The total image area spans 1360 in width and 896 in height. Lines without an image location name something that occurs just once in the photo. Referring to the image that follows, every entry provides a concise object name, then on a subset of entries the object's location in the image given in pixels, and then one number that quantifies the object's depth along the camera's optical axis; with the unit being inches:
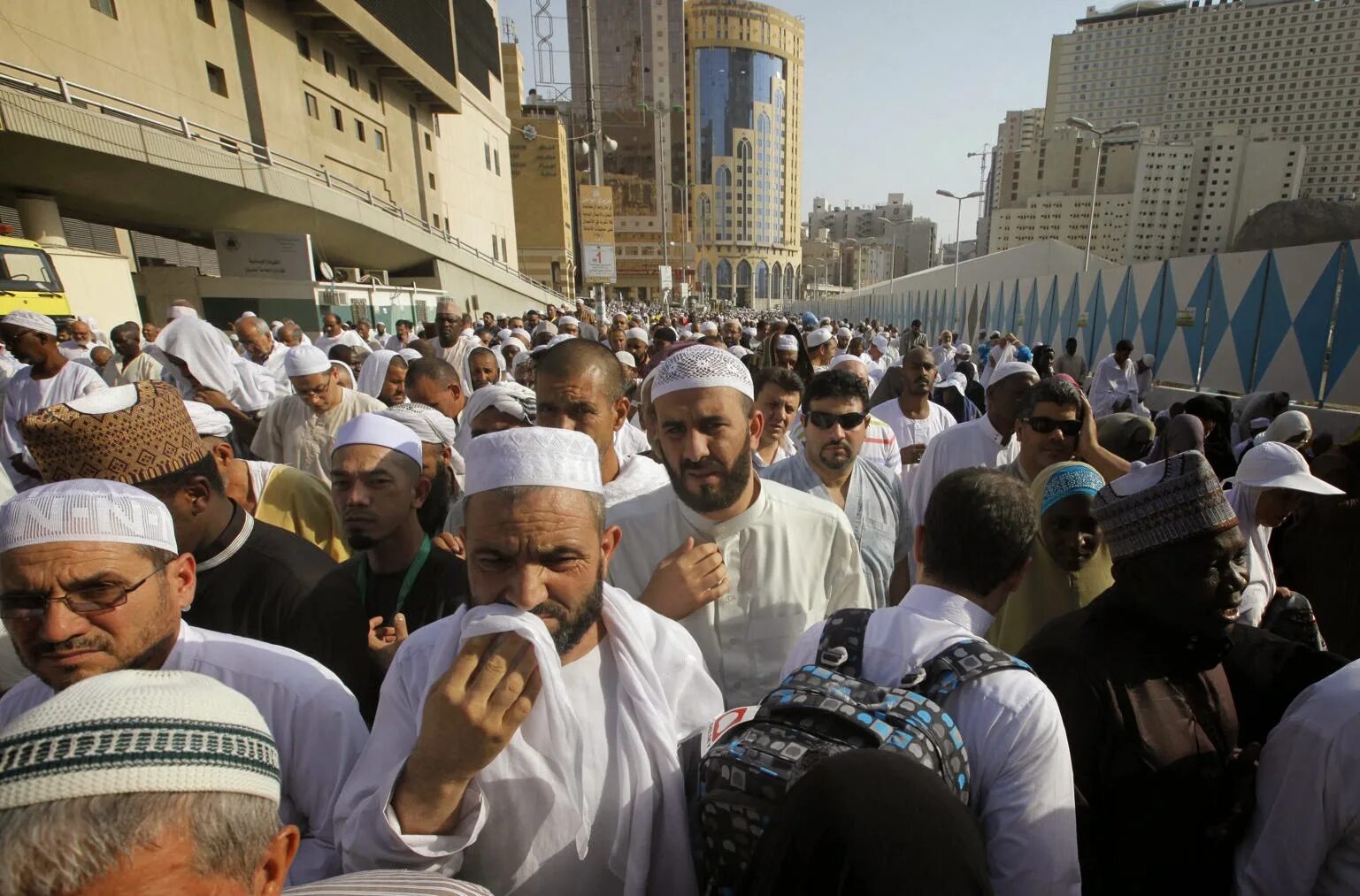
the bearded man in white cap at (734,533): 87.7
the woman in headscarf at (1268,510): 98.2
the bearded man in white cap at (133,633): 57.3
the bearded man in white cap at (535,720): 47.1
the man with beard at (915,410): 199.2
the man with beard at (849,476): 125.8
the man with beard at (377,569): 83.1
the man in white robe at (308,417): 176.9
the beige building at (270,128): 626.5
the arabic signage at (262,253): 847.1
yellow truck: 418.0
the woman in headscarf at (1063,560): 91.7
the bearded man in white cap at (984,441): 158.7
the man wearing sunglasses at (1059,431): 127.7
